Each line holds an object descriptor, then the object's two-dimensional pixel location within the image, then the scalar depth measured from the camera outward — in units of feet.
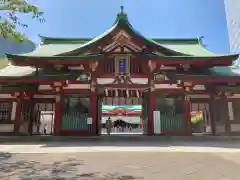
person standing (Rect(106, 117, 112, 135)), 54.73
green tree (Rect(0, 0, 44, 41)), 18.14
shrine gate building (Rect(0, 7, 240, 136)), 41.21
